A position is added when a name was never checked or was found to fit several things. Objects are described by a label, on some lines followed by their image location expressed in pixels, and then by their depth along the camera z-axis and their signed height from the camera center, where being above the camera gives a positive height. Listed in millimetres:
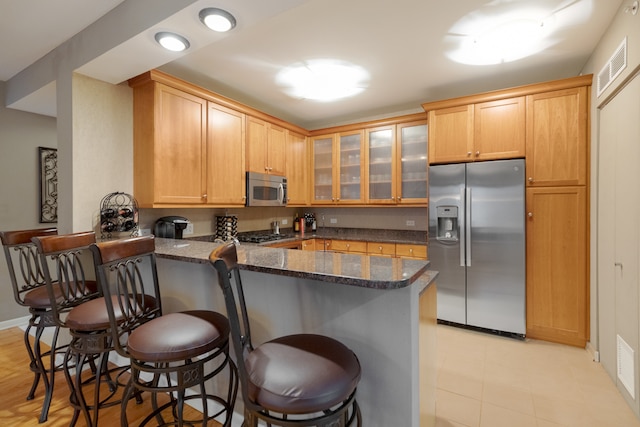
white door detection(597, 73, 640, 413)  1888 -129
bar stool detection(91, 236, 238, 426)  1199 -527
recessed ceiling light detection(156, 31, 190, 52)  1845 +1082
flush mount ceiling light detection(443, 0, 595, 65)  2045 +1386
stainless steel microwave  3512 +264
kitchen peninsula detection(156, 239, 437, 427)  1229 -482
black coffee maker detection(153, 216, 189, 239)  2855 -147
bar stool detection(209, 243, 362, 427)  945 -560
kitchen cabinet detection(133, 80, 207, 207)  2588 +592
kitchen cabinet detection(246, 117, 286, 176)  3570 +808
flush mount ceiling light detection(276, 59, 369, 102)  2930 +1411
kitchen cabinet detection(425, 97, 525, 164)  3000 +832
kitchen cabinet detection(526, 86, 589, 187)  2744 +689
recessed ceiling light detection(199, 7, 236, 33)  1613 +1071
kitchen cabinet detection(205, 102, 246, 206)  3076 +580
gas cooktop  3743 -349
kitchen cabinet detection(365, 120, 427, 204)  3838 +625
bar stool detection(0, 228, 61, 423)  1845 -572
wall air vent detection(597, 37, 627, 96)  2012 +1041
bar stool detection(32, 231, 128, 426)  1505 -541
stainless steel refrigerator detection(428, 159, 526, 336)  2928 -327
